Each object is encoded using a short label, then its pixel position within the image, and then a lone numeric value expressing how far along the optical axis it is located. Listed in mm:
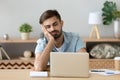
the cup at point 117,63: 2223
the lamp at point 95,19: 3879
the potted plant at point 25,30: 3963
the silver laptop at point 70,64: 1980
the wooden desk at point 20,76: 1989
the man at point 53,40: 2479
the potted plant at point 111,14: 3980
